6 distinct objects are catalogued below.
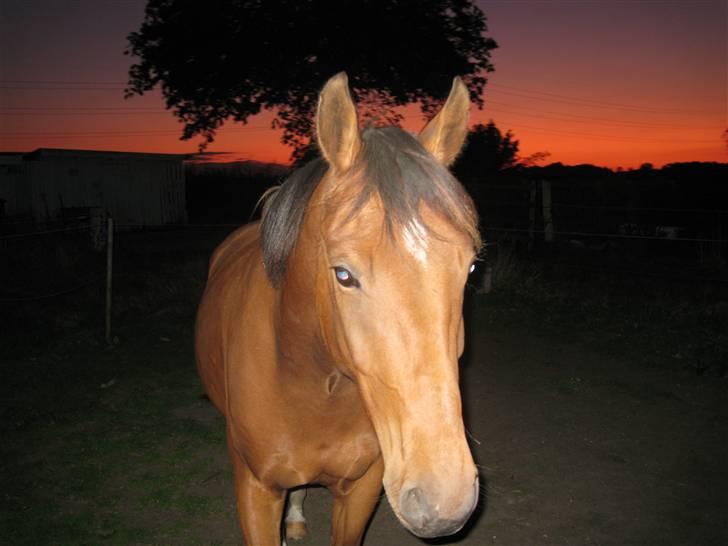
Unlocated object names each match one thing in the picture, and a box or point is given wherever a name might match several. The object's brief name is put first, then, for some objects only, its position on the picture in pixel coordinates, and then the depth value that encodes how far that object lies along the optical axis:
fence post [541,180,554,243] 10.19
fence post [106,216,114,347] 6.56
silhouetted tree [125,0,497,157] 10.68
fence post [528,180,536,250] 10.44
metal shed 17.19
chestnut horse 1.26
